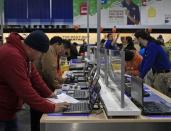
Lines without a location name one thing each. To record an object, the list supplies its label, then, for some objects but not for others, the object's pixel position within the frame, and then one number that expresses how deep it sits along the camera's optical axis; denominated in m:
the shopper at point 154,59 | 3.98
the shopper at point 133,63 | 4.12
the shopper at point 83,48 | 7.62
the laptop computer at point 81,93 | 2.18
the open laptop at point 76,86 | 2.83
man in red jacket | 1.77
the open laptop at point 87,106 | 1.93
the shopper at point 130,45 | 4.72
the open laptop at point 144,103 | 1.89
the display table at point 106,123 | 1.80
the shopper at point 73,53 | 6.80
